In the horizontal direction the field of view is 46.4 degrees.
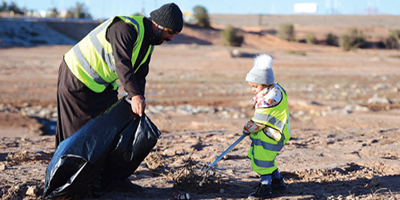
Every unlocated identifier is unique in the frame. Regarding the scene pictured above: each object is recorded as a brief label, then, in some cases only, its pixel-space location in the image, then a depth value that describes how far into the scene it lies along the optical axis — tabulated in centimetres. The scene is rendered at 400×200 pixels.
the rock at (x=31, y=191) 393
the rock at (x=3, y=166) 471
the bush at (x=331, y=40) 3984
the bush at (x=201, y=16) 4309
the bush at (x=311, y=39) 3962
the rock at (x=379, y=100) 1211
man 363
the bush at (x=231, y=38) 3309
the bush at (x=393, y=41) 3708
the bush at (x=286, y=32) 4022
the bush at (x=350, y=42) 3441
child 399
